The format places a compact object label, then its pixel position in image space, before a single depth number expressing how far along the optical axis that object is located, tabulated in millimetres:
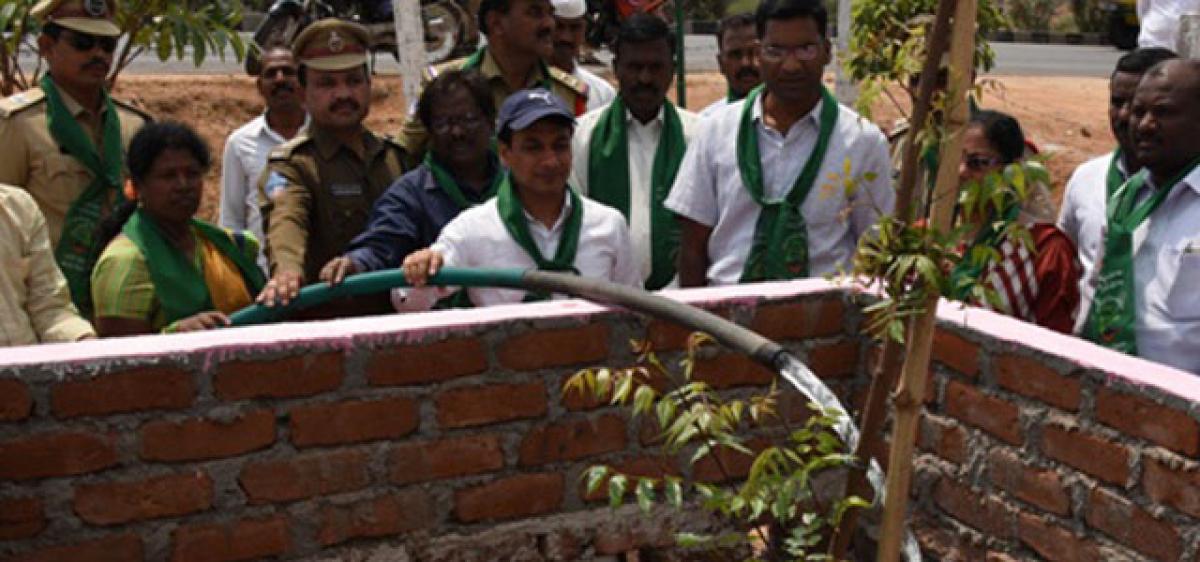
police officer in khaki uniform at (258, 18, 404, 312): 4258
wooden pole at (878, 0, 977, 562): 1761
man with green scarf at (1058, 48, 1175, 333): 3918
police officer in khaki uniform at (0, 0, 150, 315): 4441
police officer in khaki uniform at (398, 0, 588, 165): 4910
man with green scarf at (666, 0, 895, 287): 3979
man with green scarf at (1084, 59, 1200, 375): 3336
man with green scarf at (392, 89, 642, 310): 3738
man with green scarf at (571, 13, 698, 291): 4527
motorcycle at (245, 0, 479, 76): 12086
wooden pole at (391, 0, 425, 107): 6688
